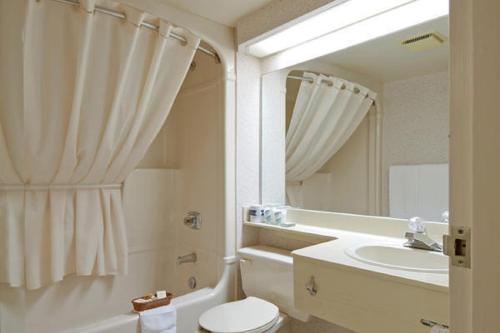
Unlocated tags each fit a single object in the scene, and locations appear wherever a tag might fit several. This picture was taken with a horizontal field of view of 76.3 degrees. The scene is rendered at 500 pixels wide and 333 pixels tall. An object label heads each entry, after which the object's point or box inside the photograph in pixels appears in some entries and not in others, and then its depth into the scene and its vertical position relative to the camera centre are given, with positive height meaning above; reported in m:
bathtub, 1.52 -0.77
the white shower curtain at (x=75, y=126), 1.59 +0.23
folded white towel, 1.60 -0.78
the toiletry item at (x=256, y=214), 2.13 -0.31
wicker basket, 1.64 -0.72
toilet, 1.57 -0.76
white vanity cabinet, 1.04 -0.47
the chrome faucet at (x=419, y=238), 1.35 -0.31
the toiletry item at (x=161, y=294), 1.74 -0.70
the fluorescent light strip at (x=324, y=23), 1.59 +0.81
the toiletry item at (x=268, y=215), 2.11 -0.31
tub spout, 2.36 -0.67
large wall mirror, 1.53 +0.23
